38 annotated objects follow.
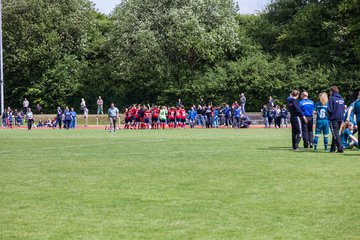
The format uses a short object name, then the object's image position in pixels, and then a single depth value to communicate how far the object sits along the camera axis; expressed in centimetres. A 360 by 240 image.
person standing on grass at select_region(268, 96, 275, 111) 5451
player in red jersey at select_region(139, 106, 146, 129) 5394
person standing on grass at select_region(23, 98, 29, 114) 6993
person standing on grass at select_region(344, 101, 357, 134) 2195
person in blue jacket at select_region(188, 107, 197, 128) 5740
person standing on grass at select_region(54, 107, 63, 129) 6001
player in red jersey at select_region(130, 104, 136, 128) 5413
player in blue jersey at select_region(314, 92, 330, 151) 2278
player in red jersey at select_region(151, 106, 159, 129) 5403
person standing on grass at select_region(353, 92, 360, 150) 2133
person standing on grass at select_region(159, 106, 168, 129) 5453
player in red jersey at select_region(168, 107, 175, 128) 5550
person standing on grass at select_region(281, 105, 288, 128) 5338
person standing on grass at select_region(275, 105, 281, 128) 5375
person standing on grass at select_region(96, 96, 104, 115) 6844
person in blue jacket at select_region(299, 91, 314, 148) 2412
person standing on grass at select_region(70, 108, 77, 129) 5806
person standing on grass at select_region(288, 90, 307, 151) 2348
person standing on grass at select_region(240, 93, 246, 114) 5524
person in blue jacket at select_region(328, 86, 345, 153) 2211
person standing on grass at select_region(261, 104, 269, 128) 5375
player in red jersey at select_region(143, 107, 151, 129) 5413
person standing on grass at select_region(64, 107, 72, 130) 5672
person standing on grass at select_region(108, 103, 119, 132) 4634
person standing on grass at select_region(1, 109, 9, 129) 6354
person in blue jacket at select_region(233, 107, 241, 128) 5394
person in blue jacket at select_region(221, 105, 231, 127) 5578
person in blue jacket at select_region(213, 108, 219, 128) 5622
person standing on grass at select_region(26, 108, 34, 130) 5638
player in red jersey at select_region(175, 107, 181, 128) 5532
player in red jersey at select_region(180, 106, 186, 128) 5539
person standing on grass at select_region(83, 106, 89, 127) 6372
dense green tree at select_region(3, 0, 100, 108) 7519
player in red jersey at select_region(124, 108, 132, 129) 5475
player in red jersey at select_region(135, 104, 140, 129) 5410
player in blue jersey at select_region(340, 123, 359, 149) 2342
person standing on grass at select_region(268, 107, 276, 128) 5434
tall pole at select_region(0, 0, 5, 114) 6525
